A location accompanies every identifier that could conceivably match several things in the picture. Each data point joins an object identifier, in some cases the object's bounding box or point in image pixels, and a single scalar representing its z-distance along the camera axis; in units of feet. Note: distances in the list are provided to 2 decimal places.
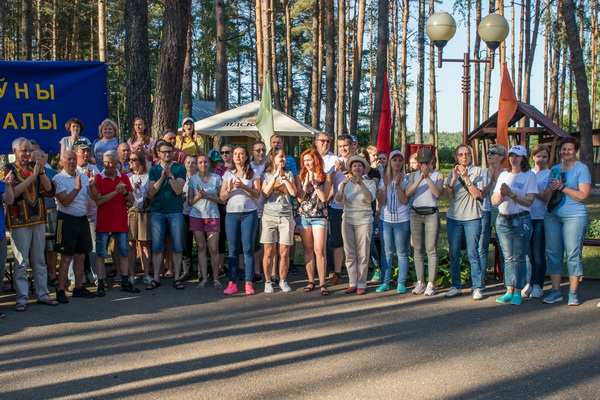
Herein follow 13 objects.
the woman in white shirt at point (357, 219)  25.07
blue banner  29.32
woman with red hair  25.26
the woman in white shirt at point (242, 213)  25.51
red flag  34.71
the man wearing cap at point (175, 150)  29.96
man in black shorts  23.79
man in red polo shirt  25.03
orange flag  32.14
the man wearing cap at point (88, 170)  25.49
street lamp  35.99
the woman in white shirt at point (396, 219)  25.39
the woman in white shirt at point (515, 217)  23.26
